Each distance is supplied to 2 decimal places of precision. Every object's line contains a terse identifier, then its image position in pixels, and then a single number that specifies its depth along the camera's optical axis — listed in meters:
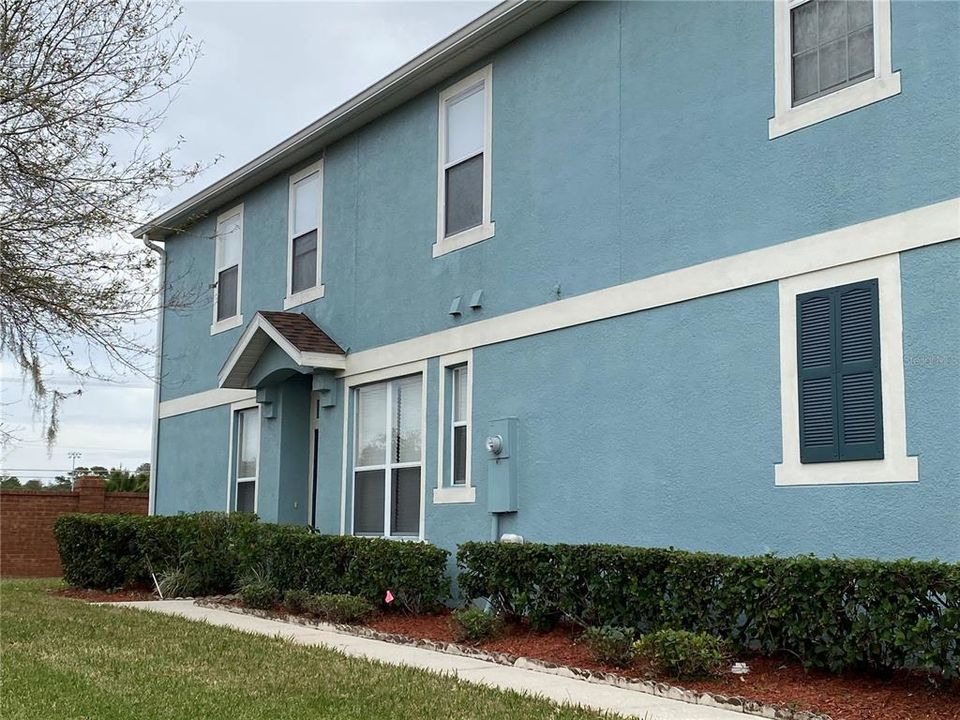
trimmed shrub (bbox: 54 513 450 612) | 12.23
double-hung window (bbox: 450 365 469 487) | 13.07
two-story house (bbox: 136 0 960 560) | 8.42
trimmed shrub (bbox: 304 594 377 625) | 12.01
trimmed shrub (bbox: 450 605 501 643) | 10.38
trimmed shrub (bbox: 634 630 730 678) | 8.18
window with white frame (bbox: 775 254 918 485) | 8.34
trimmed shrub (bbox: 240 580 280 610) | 13.50
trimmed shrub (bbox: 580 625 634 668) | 8.95
